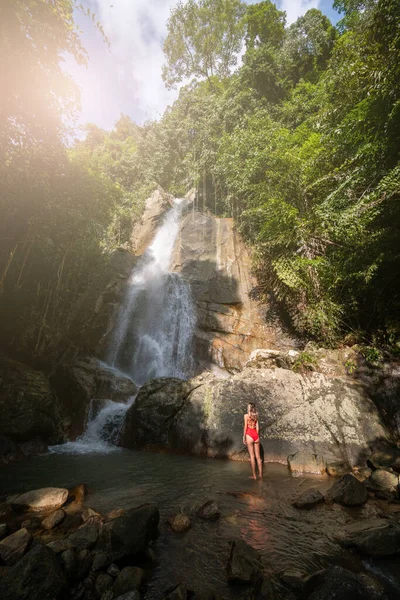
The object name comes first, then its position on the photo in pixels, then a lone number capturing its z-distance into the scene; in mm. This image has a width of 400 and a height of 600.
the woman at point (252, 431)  7277
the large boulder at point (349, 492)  5266
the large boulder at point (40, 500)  5105
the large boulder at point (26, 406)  9336
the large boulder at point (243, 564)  3250
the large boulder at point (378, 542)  3701
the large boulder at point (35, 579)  2771
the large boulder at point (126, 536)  3602
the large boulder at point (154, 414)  9539
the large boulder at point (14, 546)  3480
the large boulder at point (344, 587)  2797
